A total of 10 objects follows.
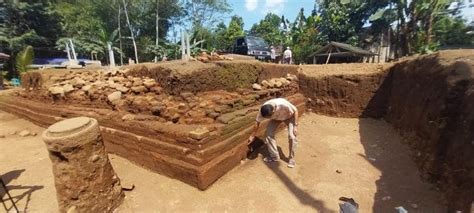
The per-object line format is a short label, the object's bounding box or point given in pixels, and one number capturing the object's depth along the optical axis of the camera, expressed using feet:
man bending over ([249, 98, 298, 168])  14.76
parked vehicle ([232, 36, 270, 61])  53.26
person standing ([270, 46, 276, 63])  53.56
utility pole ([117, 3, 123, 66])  80.72
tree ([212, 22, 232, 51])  107.24
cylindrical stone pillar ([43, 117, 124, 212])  10.02
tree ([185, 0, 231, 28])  96.12
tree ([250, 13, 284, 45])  90.26
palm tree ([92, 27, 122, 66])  68.99
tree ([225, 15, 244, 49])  107.55
